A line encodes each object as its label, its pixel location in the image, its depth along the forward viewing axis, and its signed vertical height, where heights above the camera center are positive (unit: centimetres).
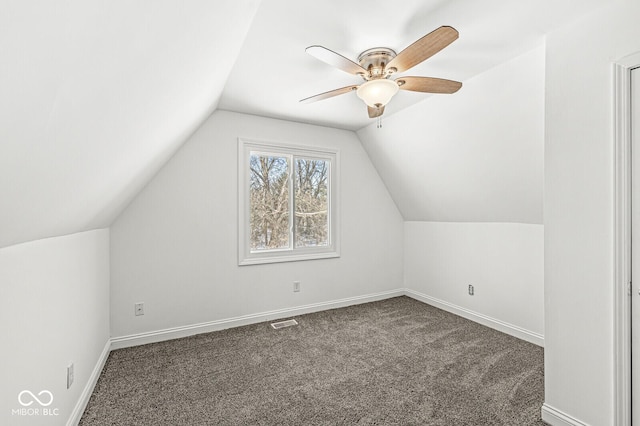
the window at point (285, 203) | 352 +10
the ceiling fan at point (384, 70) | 175 +85
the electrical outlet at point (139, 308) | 300 -90
